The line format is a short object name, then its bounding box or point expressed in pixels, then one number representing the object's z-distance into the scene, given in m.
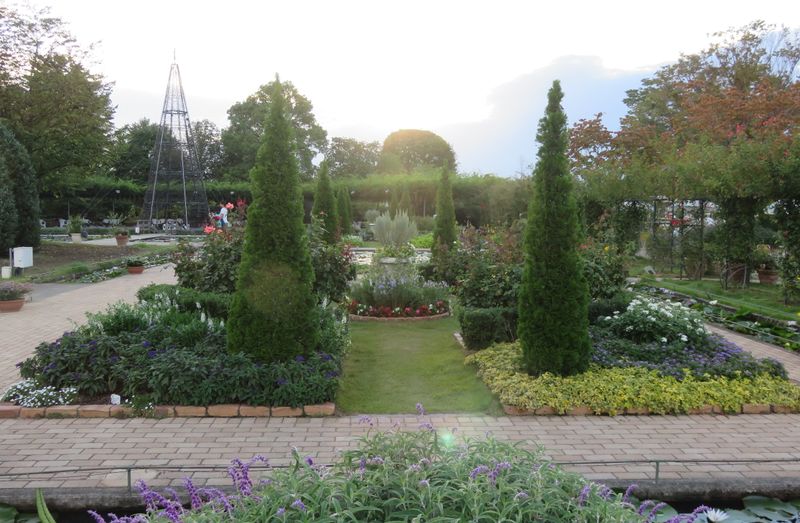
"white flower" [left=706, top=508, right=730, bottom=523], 2.74
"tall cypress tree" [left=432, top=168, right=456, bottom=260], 13.28
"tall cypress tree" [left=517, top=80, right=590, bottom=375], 5.04
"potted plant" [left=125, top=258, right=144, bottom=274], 15.03
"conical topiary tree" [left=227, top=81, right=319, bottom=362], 4.98
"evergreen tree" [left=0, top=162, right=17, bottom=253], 14.91
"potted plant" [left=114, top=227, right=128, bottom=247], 20.86
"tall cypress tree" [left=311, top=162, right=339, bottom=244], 13.94
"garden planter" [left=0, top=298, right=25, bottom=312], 9.29
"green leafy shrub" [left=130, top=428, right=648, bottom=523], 2.16
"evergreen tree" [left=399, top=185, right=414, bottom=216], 30.05
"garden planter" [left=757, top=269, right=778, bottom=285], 11.70
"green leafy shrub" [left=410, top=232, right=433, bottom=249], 22.31
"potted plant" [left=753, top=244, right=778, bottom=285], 11.58
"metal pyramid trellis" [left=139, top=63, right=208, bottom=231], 26.53
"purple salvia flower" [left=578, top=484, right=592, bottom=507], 2.22
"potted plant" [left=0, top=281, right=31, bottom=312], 9.30
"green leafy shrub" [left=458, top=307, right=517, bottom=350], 6.42
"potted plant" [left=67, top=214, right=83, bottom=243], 23.17
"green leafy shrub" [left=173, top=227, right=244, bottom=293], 7.87
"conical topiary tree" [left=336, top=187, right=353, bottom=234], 23.89
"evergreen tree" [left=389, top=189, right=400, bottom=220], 30.77
